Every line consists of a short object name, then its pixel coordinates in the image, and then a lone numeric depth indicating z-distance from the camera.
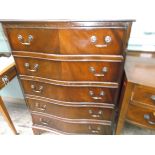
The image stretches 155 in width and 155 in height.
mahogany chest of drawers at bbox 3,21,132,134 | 0.86
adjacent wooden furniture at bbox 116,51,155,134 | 0.90
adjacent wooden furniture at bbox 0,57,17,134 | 1.19
